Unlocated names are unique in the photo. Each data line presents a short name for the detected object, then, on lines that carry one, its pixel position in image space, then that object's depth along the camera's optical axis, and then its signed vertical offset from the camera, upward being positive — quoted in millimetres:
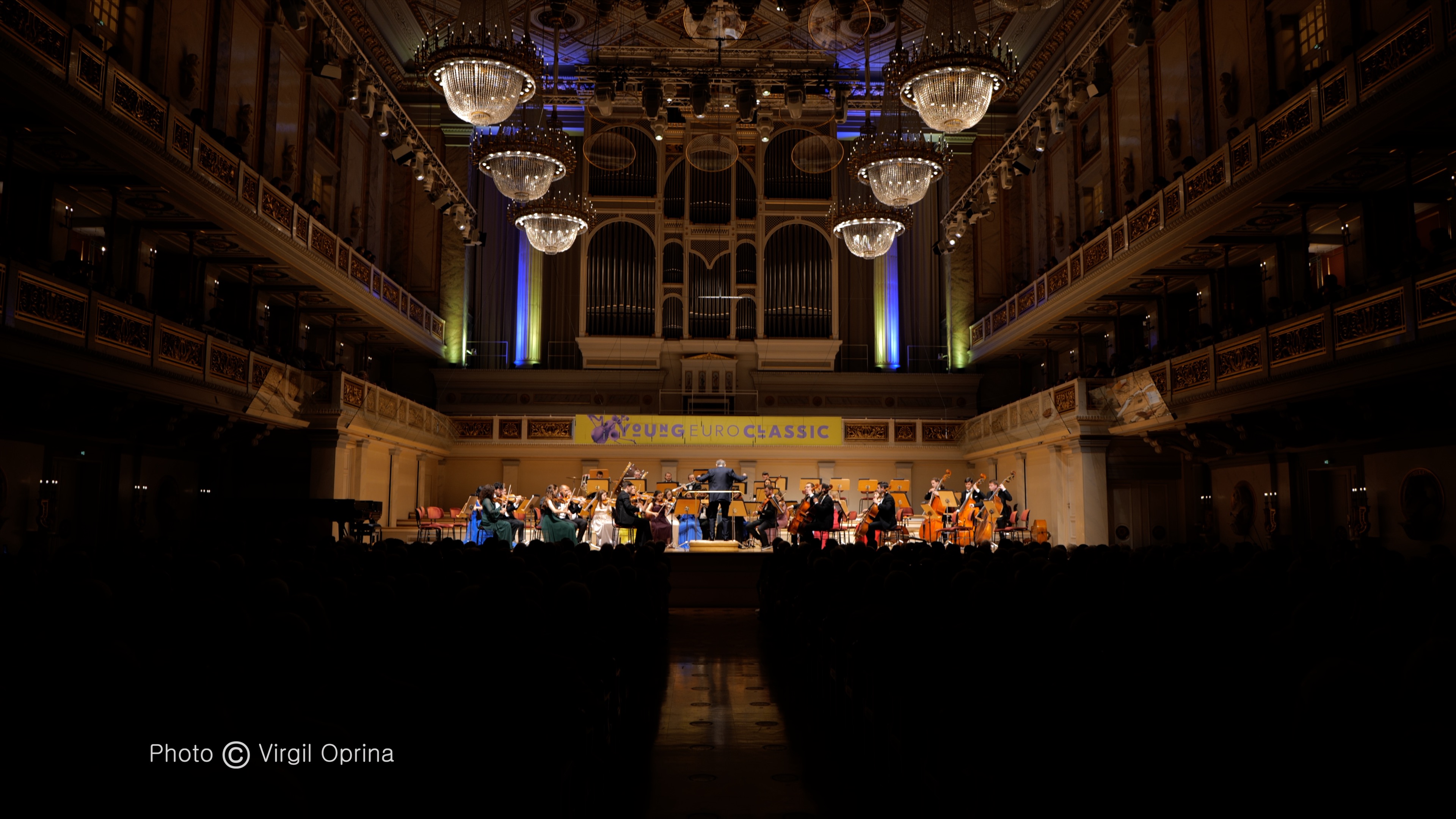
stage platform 11695 -930
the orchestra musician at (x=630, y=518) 14188 -170
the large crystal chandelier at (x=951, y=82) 9391 +4534
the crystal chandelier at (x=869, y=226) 13648 +4344
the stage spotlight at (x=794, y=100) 15031 +6899
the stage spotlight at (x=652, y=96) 15266 +6987
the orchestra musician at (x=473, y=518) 17178 -216
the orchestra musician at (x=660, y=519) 15352 -193
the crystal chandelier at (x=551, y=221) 13062 +4213
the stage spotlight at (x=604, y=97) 15039 +6895
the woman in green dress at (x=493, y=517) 15289 -164
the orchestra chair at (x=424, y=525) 17891 -353
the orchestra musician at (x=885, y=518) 14070 -147
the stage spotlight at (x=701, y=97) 13867 +6376
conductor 16188 +316
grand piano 11789 -71
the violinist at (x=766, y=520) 15664 -206
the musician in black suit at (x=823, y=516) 14773 -137
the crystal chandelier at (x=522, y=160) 11102 +4331
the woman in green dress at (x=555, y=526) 14789 -294
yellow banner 21172 +1826
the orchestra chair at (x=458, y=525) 17953 -355
